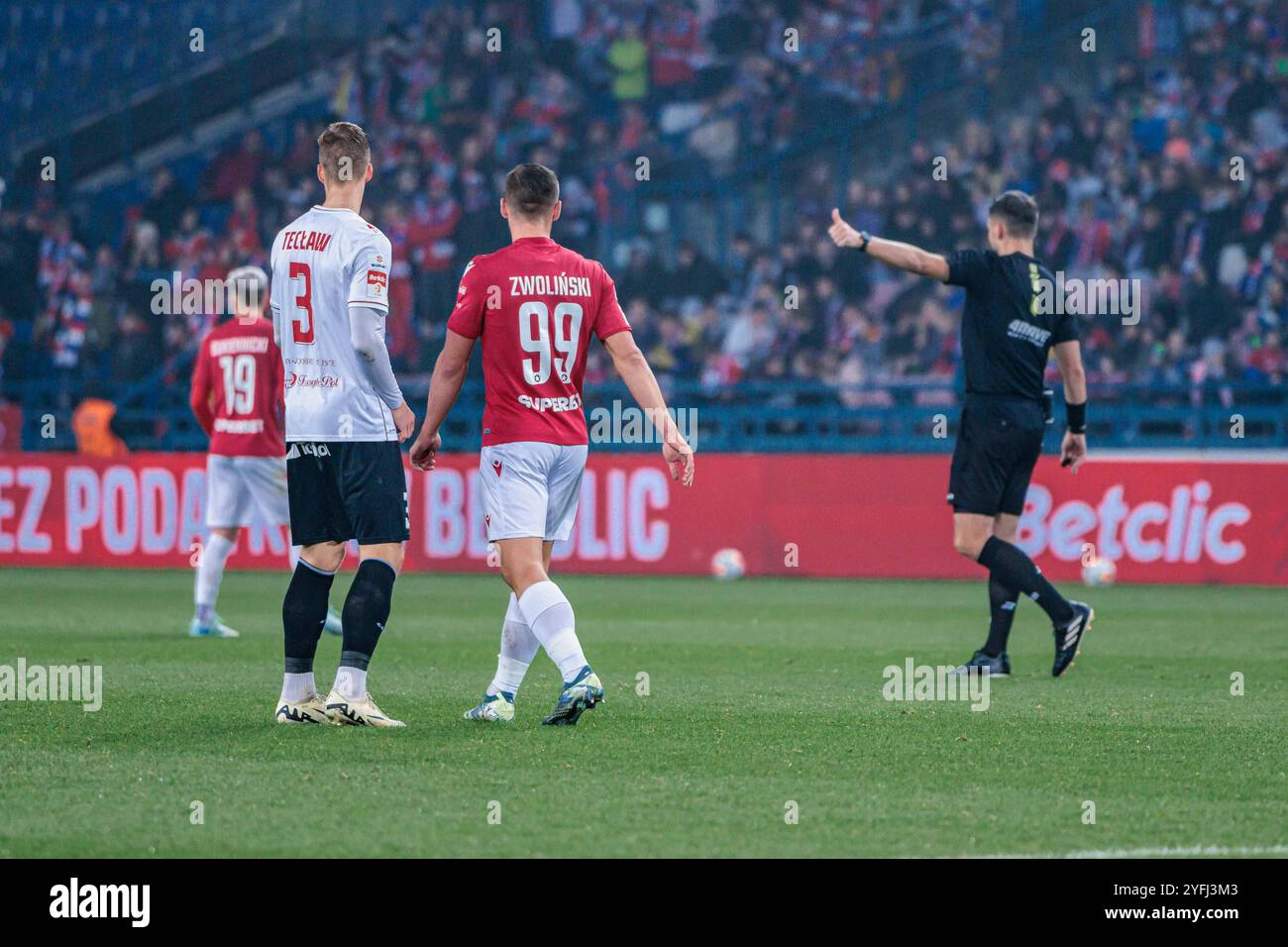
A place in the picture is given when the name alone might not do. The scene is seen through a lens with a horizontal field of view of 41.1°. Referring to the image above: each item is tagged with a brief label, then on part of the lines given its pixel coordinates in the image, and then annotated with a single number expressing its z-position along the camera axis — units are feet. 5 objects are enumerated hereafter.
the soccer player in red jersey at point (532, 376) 22.59
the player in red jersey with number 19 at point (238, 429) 37.09
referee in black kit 29.68
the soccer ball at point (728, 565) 55.21
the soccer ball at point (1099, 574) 51.85
